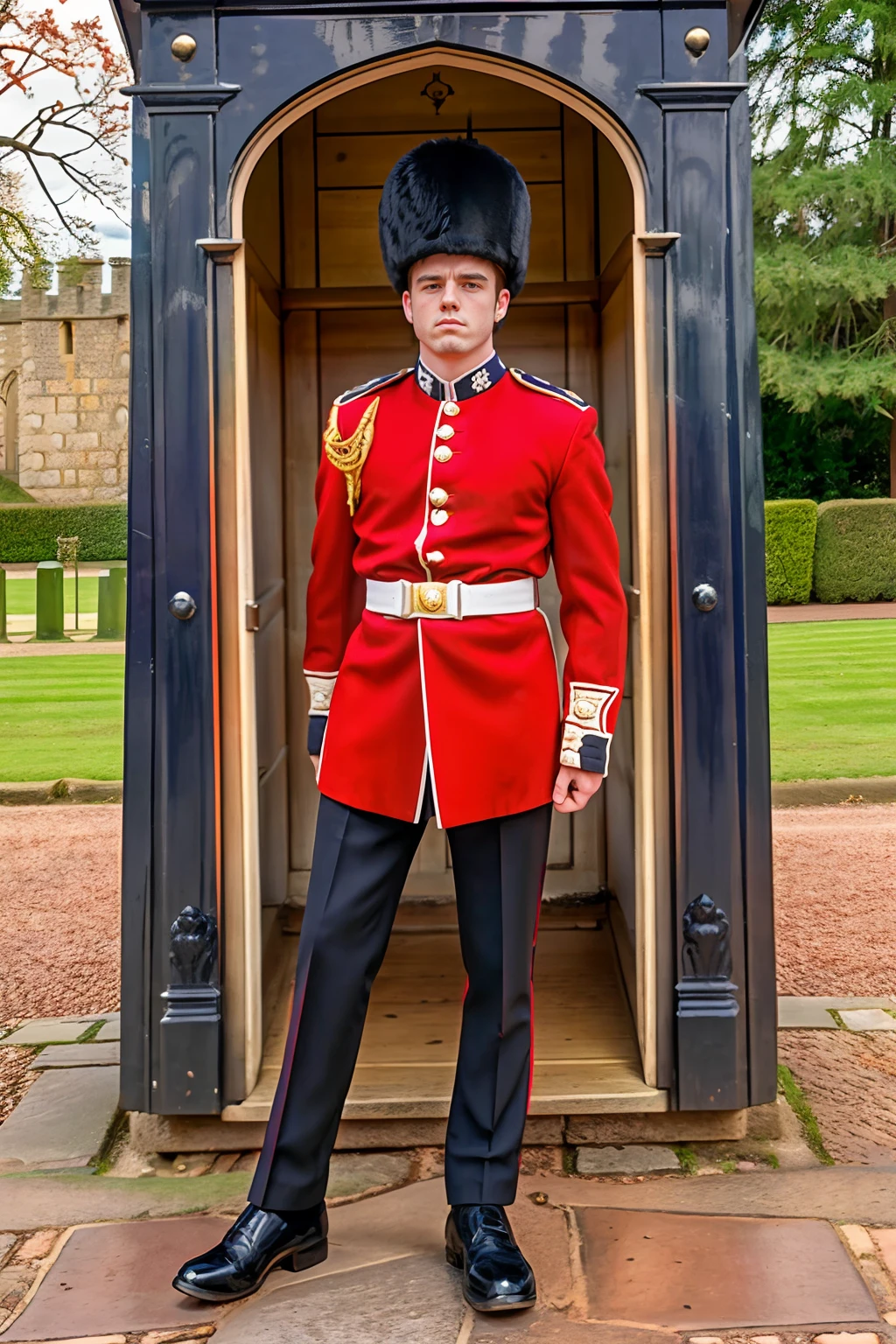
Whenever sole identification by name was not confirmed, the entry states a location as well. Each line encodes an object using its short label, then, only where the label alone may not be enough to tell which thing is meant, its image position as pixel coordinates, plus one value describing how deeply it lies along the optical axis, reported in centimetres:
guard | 203
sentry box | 236
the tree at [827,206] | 1423
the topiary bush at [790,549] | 1275
